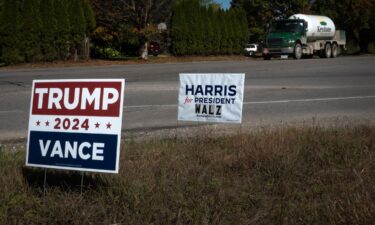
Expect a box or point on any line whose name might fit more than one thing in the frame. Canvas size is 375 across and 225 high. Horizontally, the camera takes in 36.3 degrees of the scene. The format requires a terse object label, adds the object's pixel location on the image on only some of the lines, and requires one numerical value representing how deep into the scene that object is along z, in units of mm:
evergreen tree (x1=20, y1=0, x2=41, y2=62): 30797
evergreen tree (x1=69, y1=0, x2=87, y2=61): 32406
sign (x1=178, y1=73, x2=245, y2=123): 7625
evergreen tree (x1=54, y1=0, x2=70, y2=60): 31828
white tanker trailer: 35781
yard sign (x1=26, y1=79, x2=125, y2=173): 4805
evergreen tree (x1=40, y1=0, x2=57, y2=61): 31391
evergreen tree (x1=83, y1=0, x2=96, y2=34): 33375
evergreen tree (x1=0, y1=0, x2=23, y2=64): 30234
